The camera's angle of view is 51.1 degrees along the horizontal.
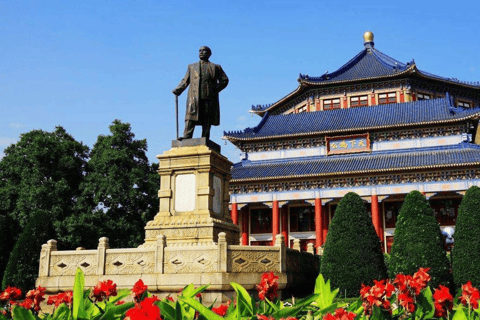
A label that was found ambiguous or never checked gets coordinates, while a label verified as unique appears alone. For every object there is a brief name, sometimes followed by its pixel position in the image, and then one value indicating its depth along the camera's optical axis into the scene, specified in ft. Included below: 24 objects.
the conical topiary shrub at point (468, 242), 51.78
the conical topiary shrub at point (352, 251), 50.52
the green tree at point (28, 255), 63.77
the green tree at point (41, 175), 104.75
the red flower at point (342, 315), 9.80
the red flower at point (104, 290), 16.97
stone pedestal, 42.16
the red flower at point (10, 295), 18.45
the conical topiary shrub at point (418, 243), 51.37
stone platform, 40.37
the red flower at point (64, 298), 15.79
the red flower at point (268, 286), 15.87
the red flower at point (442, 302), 13.03
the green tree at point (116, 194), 105.71
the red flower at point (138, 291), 15.56
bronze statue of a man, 45.80
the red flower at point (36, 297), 17.25
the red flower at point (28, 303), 16.39
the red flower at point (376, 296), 12.73
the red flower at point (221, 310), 12.27
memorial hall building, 120.37
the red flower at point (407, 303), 13.30
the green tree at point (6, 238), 77.49
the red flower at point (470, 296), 13.67
